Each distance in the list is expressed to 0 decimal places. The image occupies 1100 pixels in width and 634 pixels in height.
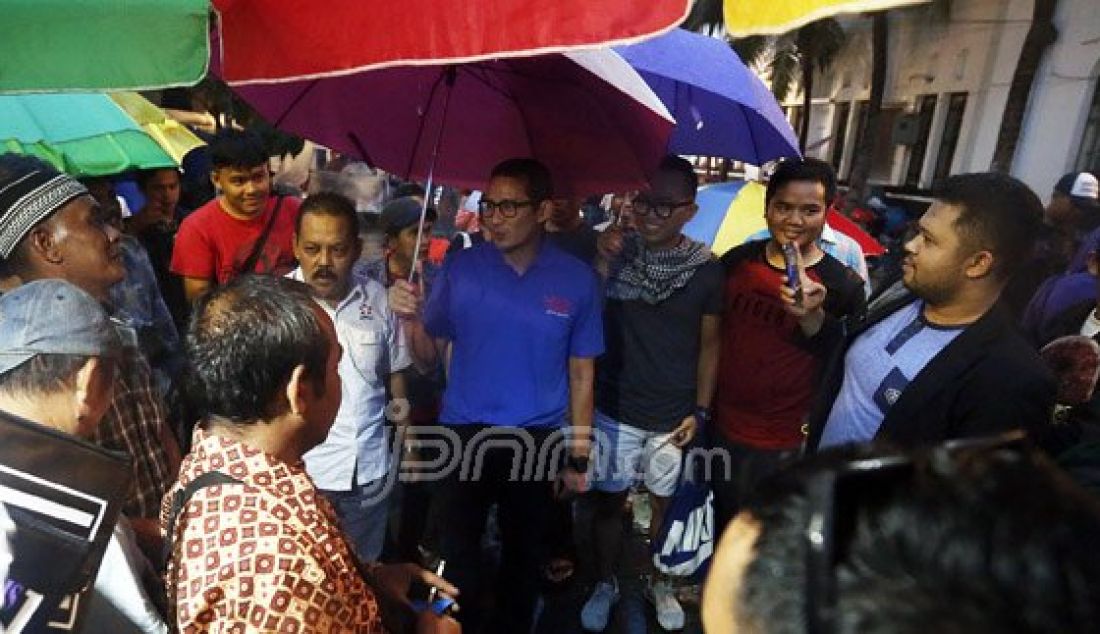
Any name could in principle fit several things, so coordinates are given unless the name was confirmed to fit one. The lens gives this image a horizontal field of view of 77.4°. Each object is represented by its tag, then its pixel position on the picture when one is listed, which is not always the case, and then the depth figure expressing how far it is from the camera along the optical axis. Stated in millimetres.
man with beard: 1888
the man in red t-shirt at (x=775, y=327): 3047
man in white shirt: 2584
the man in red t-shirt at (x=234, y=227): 3232
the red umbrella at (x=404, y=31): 1506
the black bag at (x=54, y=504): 1064
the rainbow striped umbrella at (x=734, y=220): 4805
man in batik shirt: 1256
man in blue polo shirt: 2727
